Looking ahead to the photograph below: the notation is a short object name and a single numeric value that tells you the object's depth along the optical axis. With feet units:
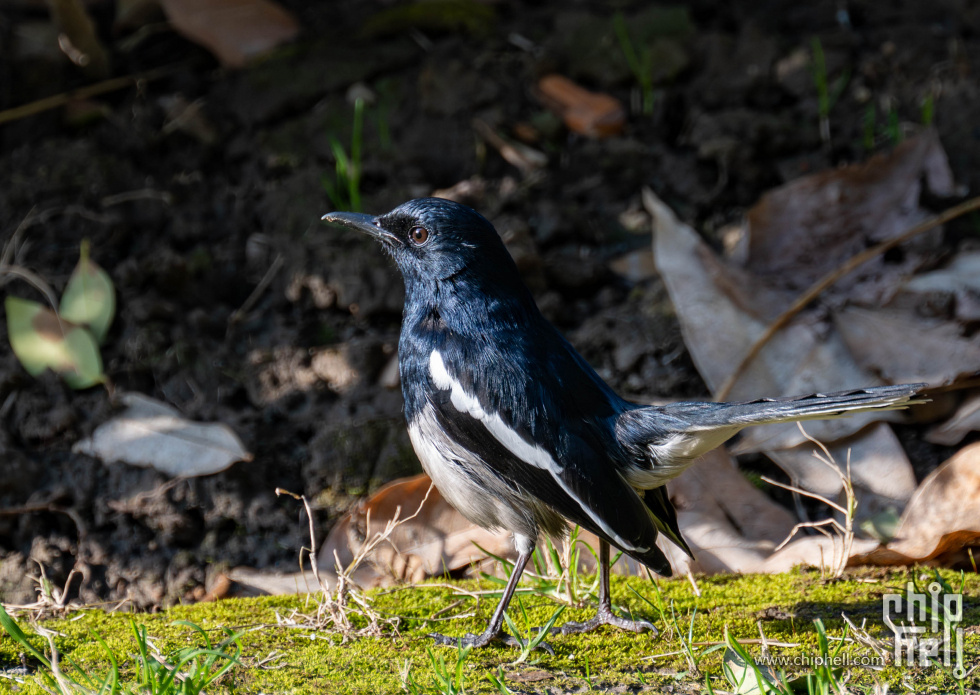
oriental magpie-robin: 19.90
